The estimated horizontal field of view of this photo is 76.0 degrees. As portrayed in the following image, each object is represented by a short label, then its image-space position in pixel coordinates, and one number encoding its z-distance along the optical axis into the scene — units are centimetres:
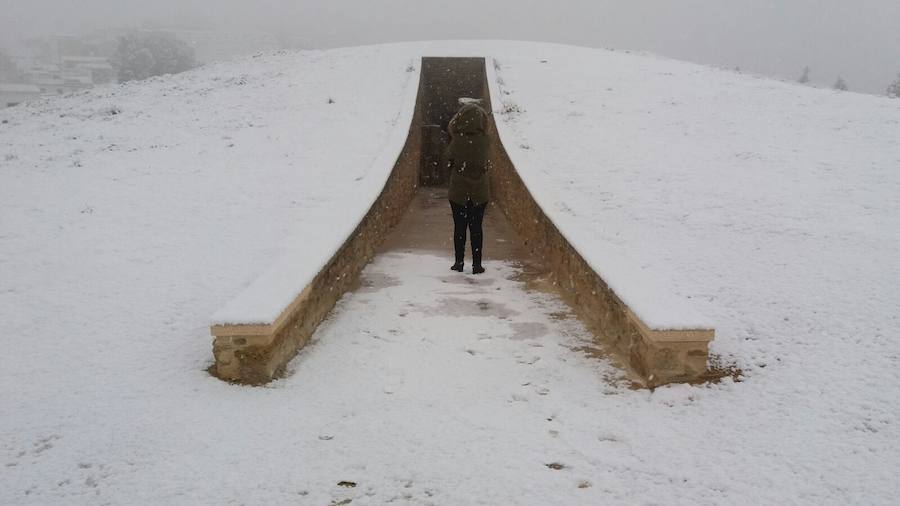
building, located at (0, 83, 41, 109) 7331
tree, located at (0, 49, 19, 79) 9362
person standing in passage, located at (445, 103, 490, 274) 614
